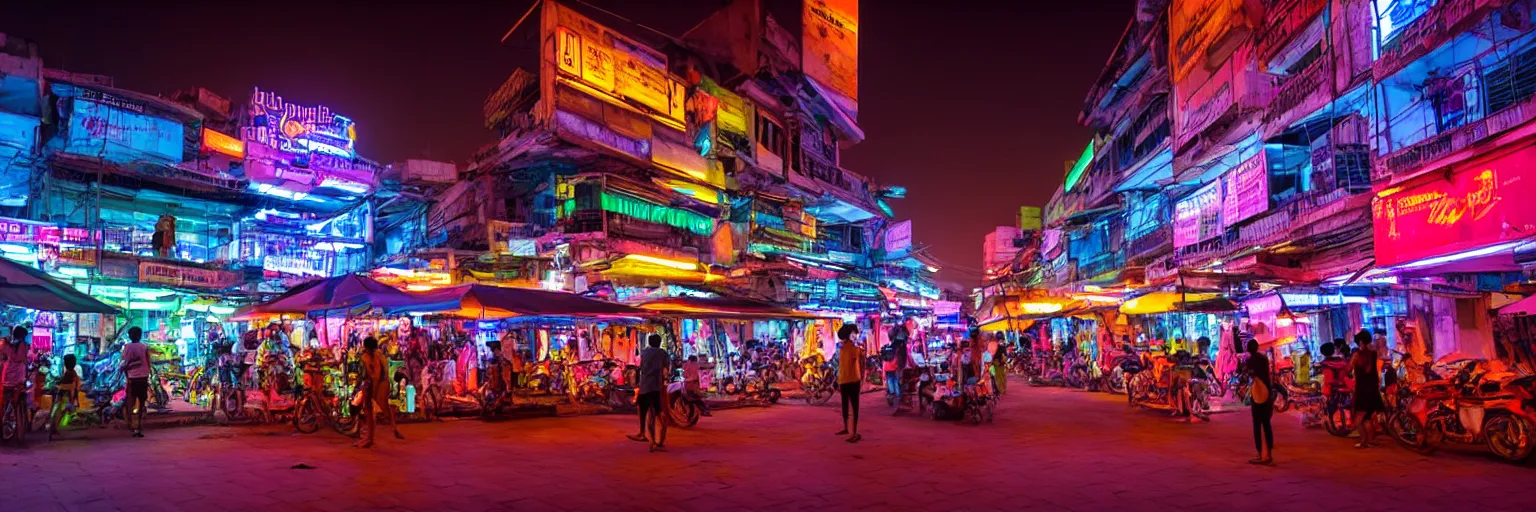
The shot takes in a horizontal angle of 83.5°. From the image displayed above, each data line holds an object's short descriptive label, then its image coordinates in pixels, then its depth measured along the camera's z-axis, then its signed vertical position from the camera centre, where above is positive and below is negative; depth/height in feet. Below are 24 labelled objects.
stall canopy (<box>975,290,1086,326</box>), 80.53 +1.98
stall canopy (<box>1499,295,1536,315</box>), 34.47 +0.72
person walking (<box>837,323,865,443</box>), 40.88 -2.10
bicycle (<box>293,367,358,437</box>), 42.37 -3.98
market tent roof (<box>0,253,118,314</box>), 38.83 +1.83
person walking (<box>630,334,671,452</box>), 37.60 -2.27
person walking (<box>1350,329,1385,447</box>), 34.63 -2.25
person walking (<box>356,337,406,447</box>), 36.94 -2.29
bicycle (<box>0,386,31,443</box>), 37.11 -3.67
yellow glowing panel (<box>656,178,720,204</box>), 92.38 +15.23
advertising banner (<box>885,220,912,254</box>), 142.20 +15.03
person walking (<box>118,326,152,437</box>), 41.50 -2.04
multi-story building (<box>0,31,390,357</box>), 69.31 +12.76
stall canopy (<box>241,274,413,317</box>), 42.96 +1.77
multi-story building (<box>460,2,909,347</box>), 80.74 +17.78
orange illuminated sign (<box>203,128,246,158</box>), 82.12 +18.08
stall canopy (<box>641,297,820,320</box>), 58.80 +1.48
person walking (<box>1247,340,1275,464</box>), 31.55 -2.68
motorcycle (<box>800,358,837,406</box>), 66.59 -4.28
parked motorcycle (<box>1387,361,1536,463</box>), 30.09 -3.37
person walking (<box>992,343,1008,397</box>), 64.23 -3.32
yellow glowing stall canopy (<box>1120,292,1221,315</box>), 60.23 +1.70
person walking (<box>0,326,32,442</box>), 37.11 -1.68
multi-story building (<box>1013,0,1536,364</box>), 42.34 +10.66
